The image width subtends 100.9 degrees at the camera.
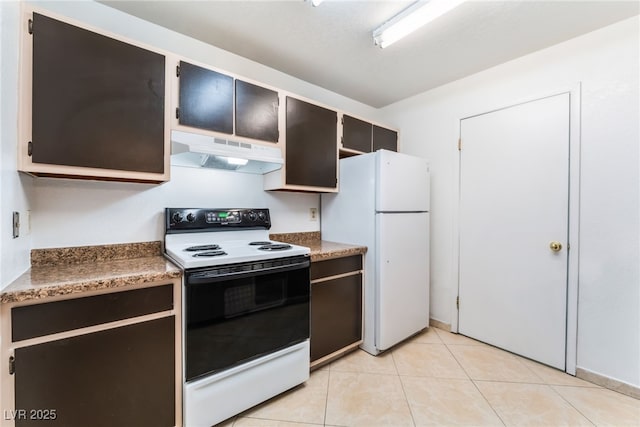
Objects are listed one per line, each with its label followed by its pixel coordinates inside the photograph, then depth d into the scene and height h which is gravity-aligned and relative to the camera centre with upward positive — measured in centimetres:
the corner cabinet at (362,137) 255 +77
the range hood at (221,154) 156 +35
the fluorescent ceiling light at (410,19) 153 +121
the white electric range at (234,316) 138 -62
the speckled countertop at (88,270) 105 -31
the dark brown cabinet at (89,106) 124 +53
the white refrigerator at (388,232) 219 -19
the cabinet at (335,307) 198 -76
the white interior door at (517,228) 204 -13
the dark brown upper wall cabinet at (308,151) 214 +52
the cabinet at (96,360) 104 -67
